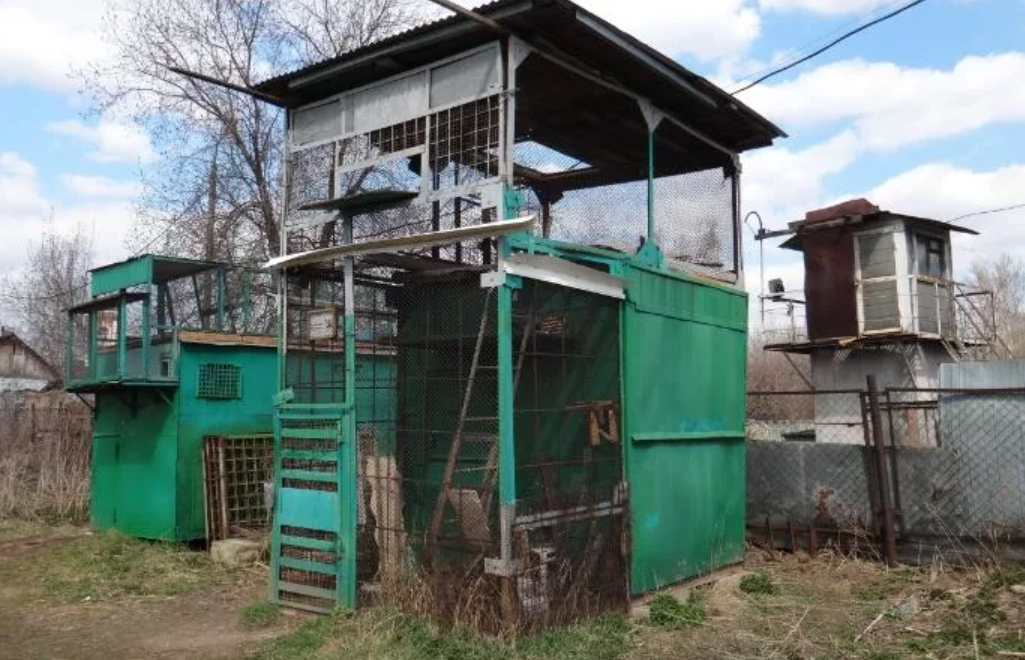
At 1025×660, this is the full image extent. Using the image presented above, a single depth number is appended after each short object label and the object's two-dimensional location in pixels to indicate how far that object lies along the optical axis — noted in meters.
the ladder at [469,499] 6.79
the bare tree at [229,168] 17.91
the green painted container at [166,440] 11.16
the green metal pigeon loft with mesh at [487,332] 6.76
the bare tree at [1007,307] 38.94
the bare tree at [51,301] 32.59
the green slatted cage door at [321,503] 7.24
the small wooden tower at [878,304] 20.61
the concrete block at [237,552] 9.94
